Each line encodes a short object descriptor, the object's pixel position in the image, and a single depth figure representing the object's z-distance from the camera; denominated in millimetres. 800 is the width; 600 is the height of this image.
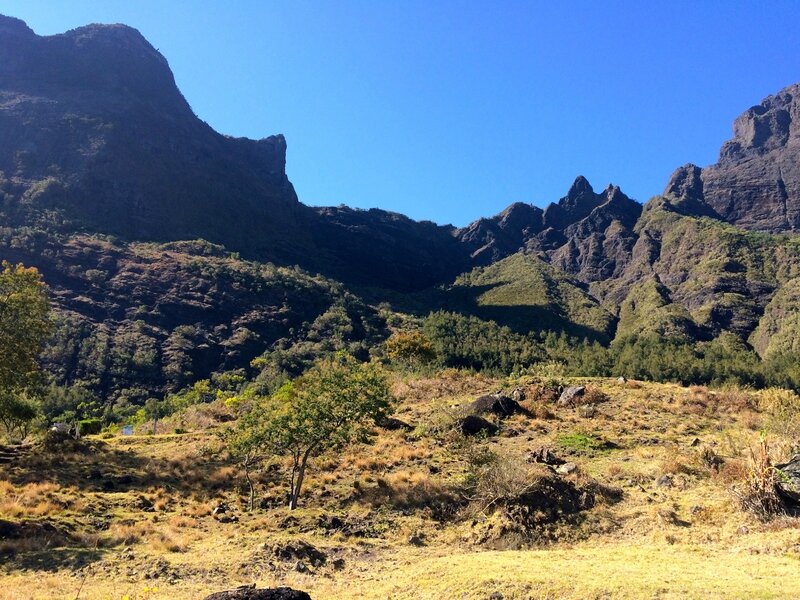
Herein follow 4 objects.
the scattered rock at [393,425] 34344
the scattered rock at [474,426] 31891
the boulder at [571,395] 37719
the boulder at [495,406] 35406
